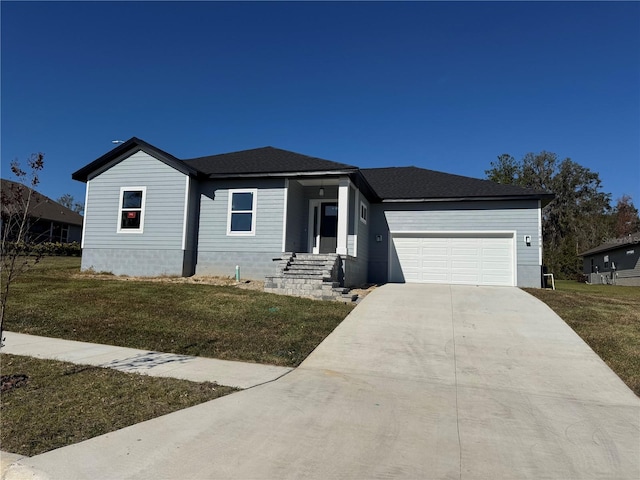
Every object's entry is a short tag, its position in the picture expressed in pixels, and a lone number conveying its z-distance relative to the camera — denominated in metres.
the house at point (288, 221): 14.15
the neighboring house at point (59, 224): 29.28
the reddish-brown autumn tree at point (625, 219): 44.06
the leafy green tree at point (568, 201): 43.56
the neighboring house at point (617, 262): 25.12
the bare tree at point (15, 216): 5.11
